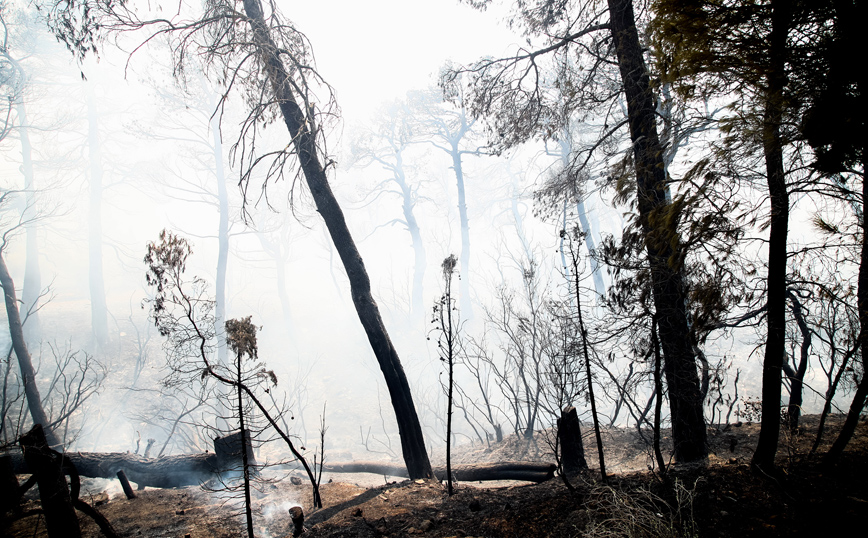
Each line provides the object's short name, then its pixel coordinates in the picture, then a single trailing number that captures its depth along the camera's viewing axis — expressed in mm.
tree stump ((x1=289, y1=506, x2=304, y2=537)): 3457
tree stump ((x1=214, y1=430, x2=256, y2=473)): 5578
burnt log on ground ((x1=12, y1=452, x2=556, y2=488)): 5938
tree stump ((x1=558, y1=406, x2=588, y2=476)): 4457
